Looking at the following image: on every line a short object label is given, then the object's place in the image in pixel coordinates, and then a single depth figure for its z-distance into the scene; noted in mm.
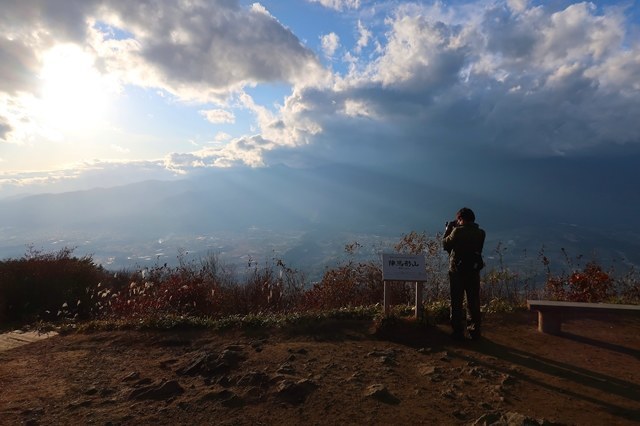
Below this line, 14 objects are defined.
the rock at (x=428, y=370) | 4918
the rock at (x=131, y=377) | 5133
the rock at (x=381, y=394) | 4246
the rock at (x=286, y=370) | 4969
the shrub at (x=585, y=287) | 8445
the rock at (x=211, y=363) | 5133
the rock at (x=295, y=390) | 4311
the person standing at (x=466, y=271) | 6094
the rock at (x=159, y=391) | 4520
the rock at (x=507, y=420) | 3506
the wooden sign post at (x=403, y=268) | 6457
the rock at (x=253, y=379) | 4625
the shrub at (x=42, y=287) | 10773
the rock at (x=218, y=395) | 4367
